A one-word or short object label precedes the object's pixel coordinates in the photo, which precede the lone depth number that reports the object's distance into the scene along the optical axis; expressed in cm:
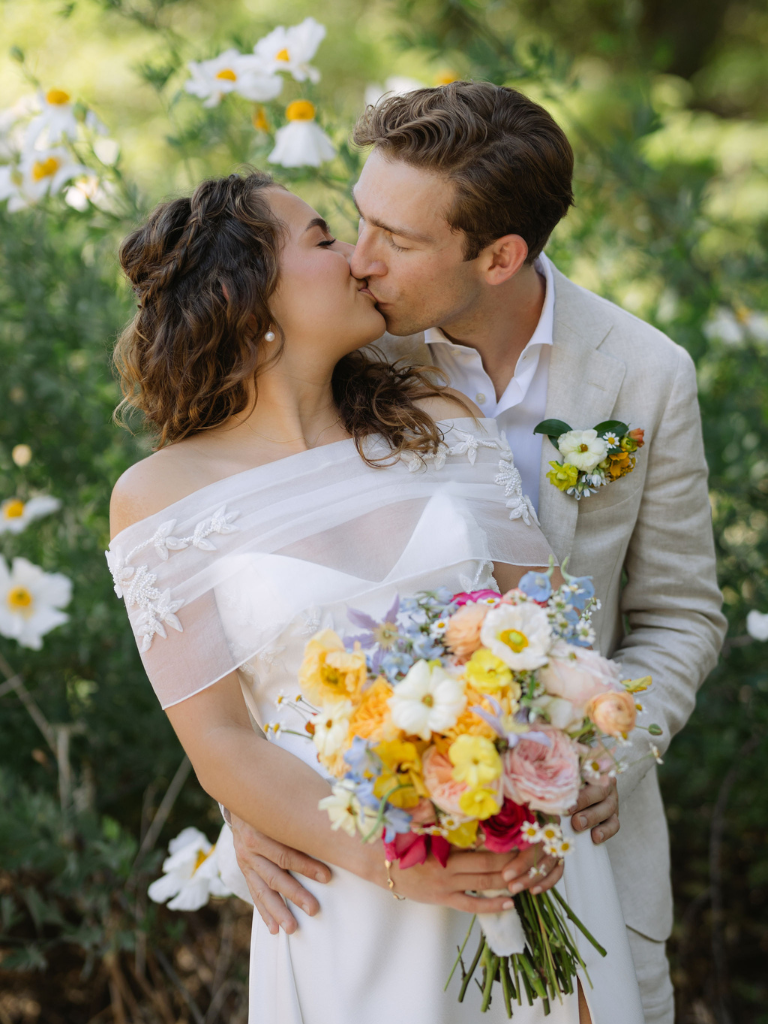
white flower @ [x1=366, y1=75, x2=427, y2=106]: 291
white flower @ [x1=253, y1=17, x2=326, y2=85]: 259
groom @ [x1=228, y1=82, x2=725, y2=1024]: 217
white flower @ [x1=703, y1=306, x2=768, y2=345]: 328
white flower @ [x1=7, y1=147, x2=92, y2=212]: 271
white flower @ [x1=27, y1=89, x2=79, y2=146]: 270
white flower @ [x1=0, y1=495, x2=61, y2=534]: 293
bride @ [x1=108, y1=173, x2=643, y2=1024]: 178
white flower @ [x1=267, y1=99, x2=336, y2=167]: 257
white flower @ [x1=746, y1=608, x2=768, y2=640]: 219
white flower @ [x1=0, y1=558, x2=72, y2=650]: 267
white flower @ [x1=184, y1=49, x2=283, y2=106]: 259
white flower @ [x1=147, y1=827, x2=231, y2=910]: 236
